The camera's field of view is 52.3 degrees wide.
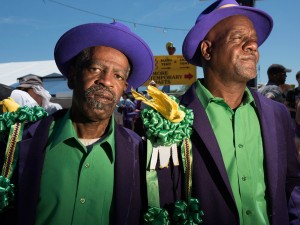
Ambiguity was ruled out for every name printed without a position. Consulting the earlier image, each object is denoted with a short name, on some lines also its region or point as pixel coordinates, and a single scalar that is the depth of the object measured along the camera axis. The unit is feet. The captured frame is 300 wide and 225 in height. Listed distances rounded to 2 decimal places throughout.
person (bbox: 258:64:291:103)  17.80
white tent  68.80
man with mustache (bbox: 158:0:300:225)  6.25
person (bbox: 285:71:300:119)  19.81
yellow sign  42.55
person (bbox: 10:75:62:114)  16.55
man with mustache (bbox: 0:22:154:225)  5.78
